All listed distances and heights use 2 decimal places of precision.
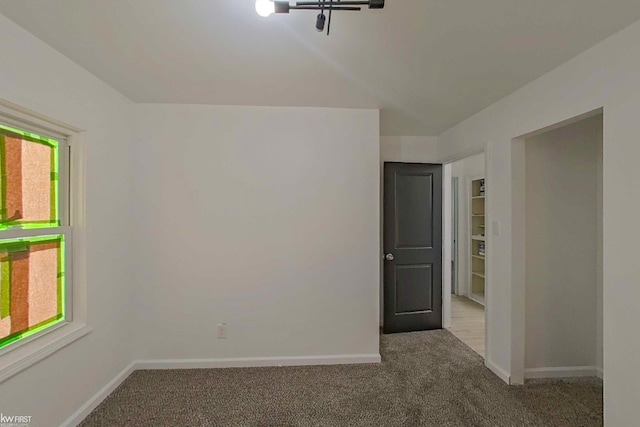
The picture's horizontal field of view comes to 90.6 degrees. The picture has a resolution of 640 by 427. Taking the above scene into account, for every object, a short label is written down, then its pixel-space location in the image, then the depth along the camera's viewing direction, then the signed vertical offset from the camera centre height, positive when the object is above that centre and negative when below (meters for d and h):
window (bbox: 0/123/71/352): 1.81 -0.14
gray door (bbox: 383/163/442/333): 3.88 -0.41
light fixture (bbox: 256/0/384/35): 1.38 +0.94
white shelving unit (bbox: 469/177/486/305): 5.48 -0.44
